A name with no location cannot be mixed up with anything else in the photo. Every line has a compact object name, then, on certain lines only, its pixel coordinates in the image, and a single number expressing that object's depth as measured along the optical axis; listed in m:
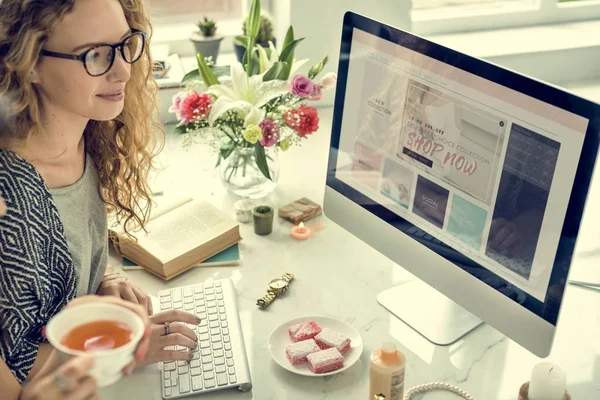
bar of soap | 1.71
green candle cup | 1.66
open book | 1.54
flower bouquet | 1.63
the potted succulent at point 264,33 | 2.17
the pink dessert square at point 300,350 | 1.29
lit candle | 1.66
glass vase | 1.76
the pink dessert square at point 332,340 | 1.31
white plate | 1.28
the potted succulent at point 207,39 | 2.22
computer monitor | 1.09
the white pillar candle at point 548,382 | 1.10
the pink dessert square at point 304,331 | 1.34
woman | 1.16
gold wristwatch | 1.45
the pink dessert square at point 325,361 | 1.26
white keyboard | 1.24
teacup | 0.83
